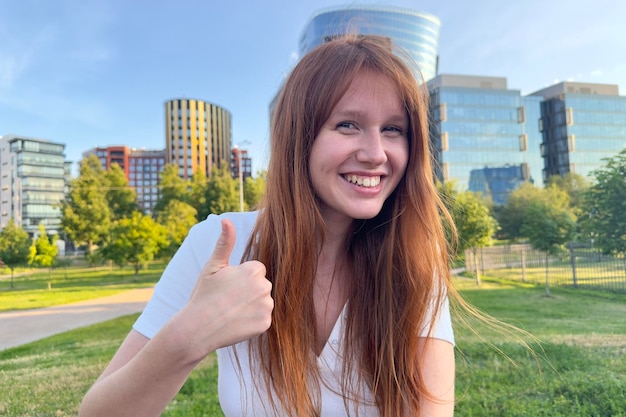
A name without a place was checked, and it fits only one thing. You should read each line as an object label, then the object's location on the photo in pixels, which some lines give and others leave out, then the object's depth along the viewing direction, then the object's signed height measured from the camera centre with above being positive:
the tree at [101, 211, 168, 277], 17.73 -0.25
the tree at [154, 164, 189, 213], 31.33 +3.72
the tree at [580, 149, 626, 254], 4.69 +0.22
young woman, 1.03 -0.09
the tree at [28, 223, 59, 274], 14.97 -0.45
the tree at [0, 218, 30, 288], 13.82 -0.17
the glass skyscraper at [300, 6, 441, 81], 45.50 +25.57
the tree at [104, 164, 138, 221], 29.42 +3.11
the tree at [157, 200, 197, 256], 20.80 +0.93
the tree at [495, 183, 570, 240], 26.58 +1.73
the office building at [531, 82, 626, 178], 39.47 +10.60
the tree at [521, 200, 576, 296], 9.31 -0.09
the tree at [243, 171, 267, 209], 28.58 +3.41
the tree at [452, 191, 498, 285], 11.95 +0.04
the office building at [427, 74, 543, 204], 48.25 +11.29
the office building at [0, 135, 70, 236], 26.78 +6.08
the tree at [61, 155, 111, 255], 23.67 +1.58
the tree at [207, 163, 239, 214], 29.06 +3.10
